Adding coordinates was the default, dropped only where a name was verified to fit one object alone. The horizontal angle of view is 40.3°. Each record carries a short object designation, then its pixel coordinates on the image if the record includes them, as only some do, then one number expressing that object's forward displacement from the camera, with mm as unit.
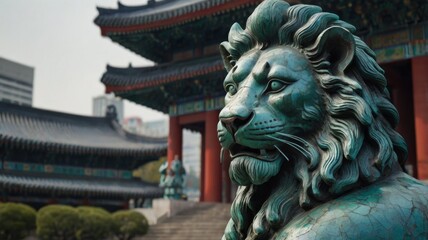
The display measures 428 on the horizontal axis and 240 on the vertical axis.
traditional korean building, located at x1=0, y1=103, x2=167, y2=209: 24062
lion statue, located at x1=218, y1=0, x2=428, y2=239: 2344
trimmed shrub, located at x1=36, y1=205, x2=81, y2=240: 17047
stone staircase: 15641
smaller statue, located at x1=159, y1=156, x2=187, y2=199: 18906
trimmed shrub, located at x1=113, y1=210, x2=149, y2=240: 17453
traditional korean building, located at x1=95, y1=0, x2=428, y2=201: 14672
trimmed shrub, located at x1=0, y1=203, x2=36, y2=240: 16797
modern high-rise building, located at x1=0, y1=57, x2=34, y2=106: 62031
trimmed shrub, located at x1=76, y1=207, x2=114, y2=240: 17391
